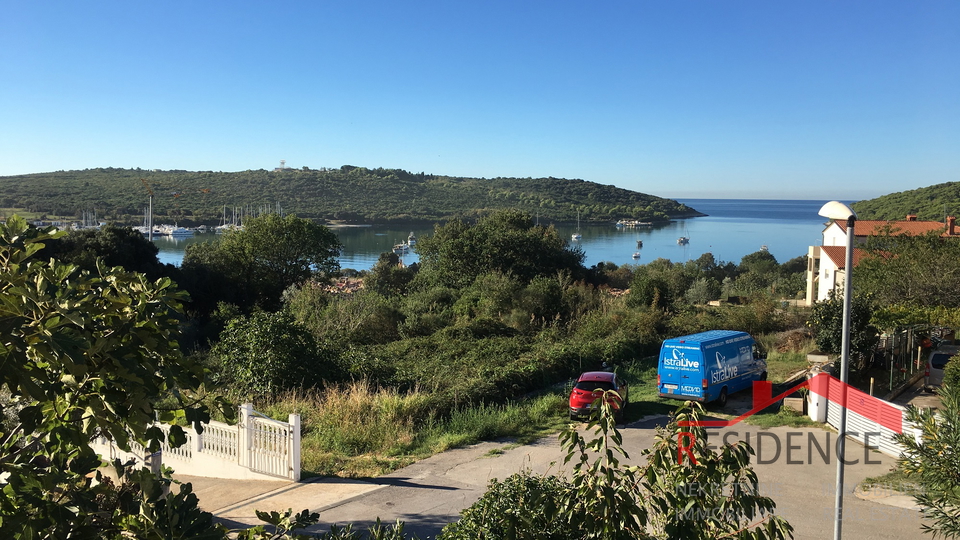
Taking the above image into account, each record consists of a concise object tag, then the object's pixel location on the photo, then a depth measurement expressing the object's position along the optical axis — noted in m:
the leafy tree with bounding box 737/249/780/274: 62.26
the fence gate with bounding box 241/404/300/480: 10.78
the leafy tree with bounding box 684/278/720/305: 37.78
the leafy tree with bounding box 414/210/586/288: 34.38
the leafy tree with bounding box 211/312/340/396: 15.22
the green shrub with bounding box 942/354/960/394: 13.20
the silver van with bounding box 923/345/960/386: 17.77
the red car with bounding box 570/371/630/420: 15.07
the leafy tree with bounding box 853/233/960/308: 24.80
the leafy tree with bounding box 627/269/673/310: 28.59
